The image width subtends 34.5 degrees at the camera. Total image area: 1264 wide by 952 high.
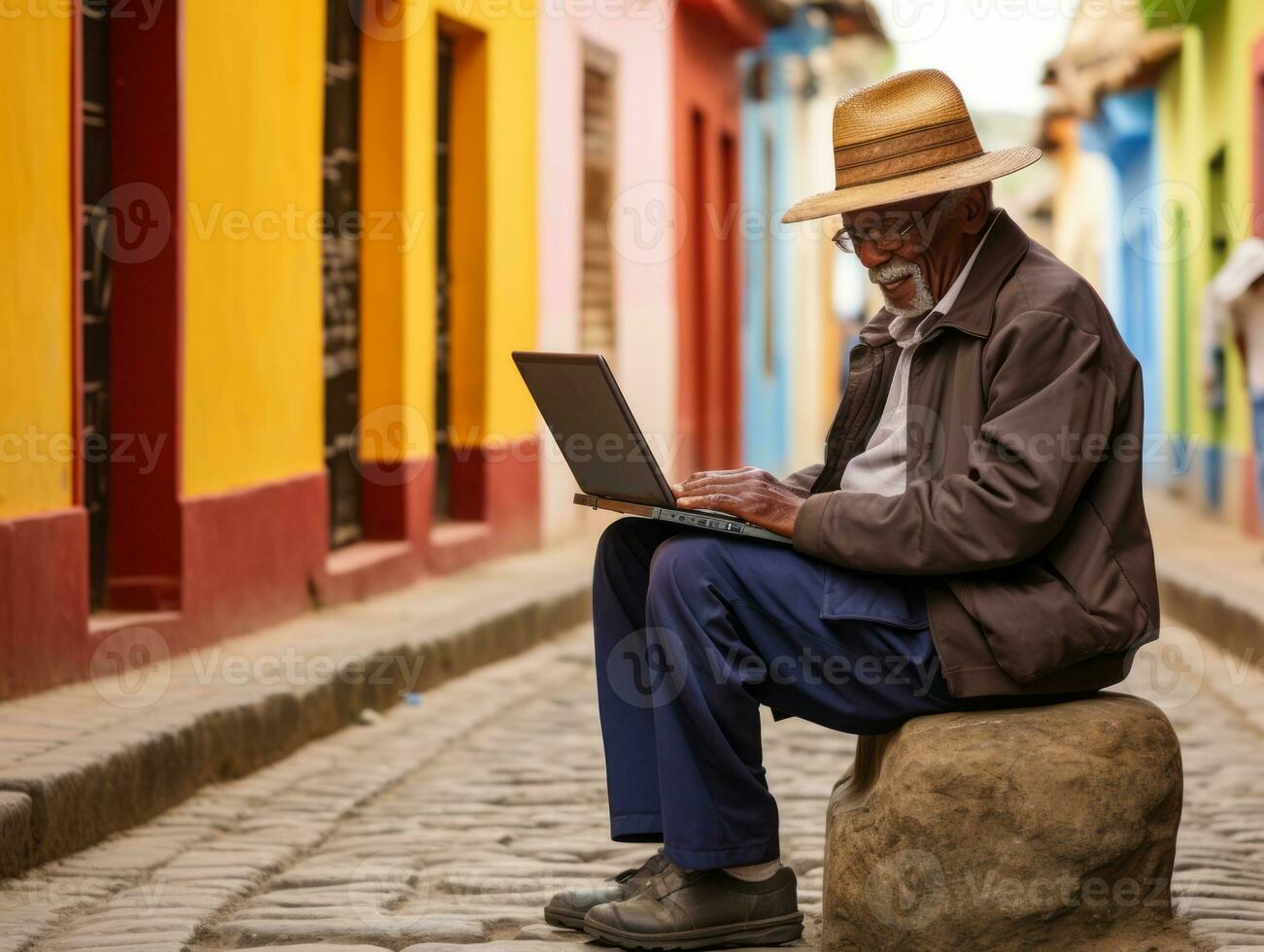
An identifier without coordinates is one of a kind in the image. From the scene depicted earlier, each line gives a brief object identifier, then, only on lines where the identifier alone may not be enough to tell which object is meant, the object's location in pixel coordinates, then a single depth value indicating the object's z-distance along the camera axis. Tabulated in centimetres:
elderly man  365
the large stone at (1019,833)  365
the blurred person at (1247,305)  1154
